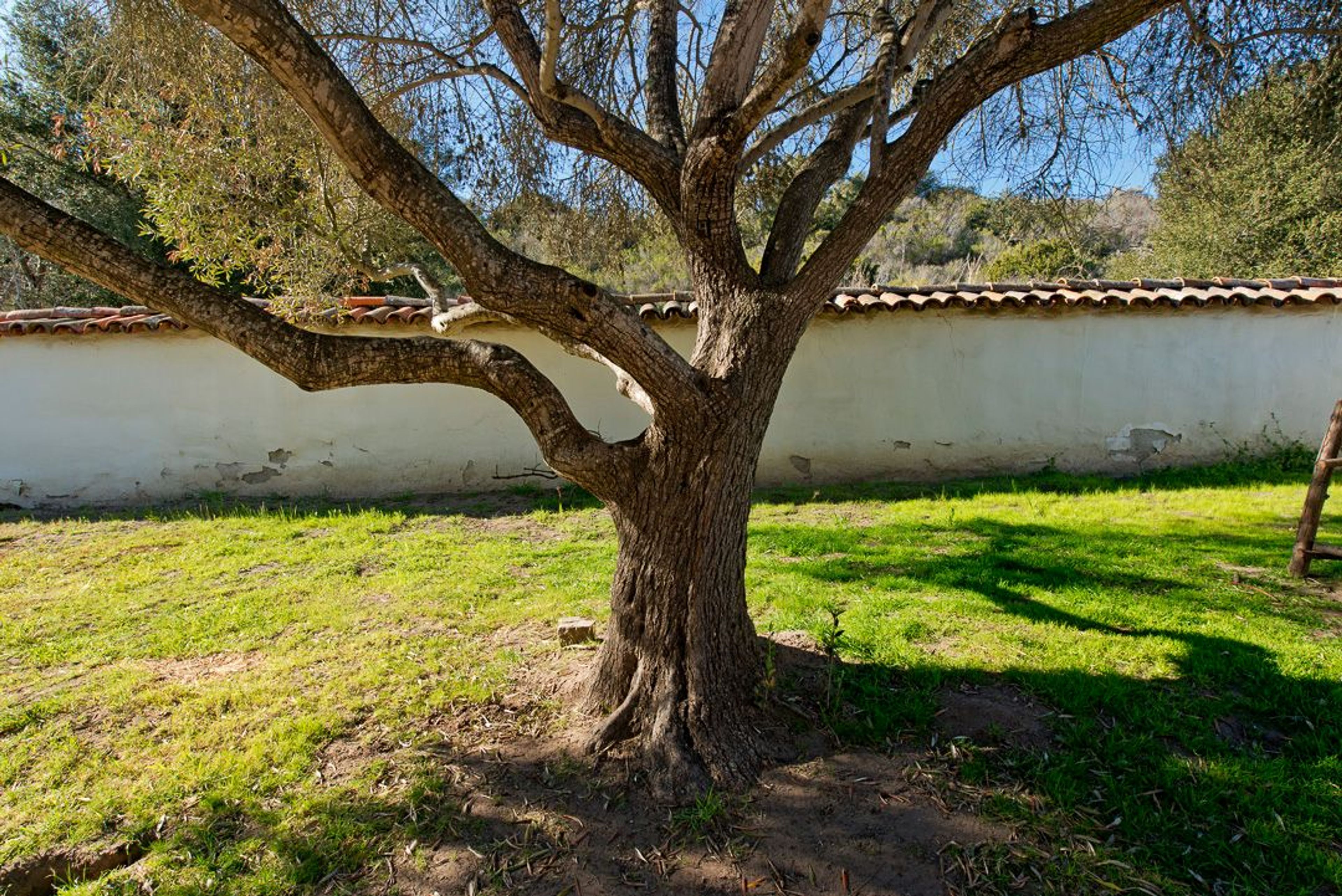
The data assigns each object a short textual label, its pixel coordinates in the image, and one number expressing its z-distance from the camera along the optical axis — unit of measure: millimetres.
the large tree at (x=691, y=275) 2180
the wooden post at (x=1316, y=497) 4270
